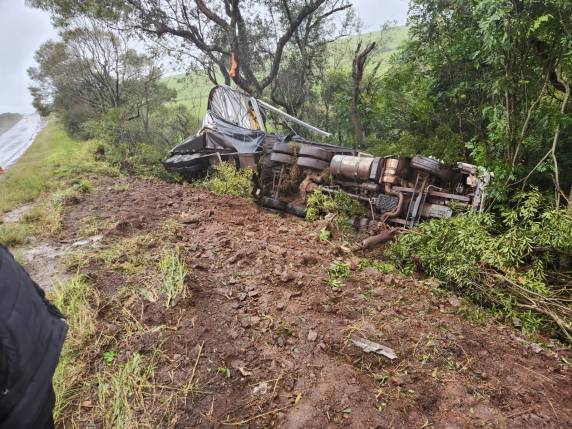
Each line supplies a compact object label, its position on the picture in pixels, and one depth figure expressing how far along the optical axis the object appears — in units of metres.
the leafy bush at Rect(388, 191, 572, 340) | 3.75
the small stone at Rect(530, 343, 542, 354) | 3.12
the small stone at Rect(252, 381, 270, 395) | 2.35
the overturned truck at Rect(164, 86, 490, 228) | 5.64
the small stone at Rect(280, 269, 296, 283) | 3.66
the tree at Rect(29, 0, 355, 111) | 12.22
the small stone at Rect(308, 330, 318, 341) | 2.81
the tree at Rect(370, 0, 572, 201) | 4.15
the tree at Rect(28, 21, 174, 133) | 15.71
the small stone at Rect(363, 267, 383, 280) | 4.06
